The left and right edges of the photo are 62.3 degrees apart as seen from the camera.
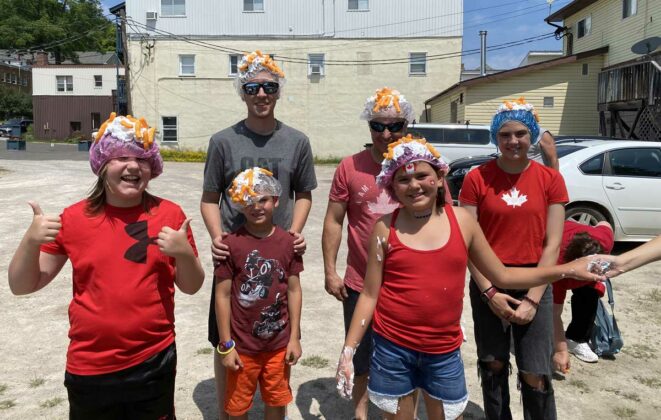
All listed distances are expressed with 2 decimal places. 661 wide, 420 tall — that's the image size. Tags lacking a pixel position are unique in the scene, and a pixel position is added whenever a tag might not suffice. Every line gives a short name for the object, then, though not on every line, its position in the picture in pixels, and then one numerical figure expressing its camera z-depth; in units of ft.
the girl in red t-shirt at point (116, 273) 7.31
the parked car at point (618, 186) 25.13
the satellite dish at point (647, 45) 40.44
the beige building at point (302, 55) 95.40
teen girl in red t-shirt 9.24
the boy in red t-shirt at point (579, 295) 12.21
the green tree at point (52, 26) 211.82
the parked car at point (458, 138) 51.57
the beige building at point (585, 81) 59.21
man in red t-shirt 9.93
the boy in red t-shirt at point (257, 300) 9.00
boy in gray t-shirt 9.78
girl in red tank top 8.10
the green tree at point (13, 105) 189.47
